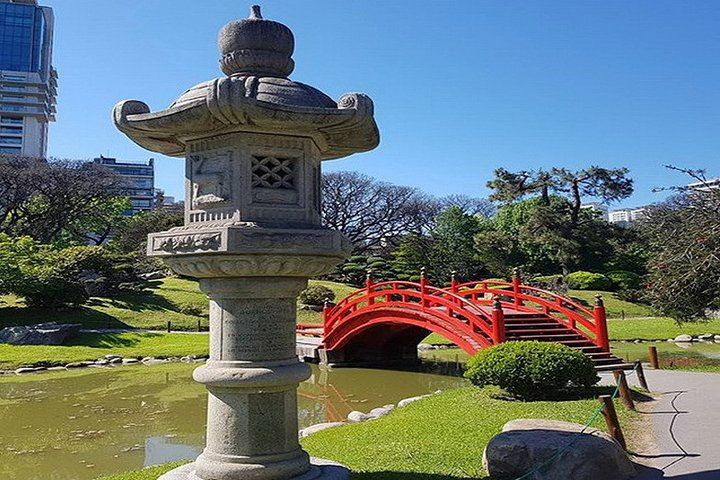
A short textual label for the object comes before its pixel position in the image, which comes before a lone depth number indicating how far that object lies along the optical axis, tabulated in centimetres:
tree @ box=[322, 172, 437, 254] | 5416
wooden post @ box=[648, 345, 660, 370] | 1418
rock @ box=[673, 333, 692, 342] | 2518
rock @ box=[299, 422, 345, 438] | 921
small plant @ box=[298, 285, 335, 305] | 3253
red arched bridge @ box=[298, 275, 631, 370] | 1345
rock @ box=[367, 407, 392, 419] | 1104
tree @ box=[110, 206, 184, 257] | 4303
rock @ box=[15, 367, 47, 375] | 1789
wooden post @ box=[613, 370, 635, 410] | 907
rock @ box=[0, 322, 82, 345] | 2102
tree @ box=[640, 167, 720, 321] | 1252
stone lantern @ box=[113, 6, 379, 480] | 462
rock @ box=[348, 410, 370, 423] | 1058
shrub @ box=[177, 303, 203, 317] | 2929
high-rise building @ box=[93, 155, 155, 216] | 10531
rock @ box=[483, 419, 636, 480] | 548
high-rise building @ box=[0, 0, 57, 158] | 8556
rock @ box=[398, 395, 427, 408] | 1168
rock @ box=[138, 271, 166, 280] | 3733
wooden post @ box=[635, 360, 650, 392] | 1056
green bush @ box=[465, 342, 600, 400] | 1001
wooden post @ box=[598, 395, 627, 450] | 673
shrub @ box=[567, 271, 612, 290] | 3788
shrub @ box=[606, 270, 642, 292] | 3756
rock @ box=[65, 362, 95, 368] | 1892
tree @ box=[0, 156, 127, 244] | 3975
